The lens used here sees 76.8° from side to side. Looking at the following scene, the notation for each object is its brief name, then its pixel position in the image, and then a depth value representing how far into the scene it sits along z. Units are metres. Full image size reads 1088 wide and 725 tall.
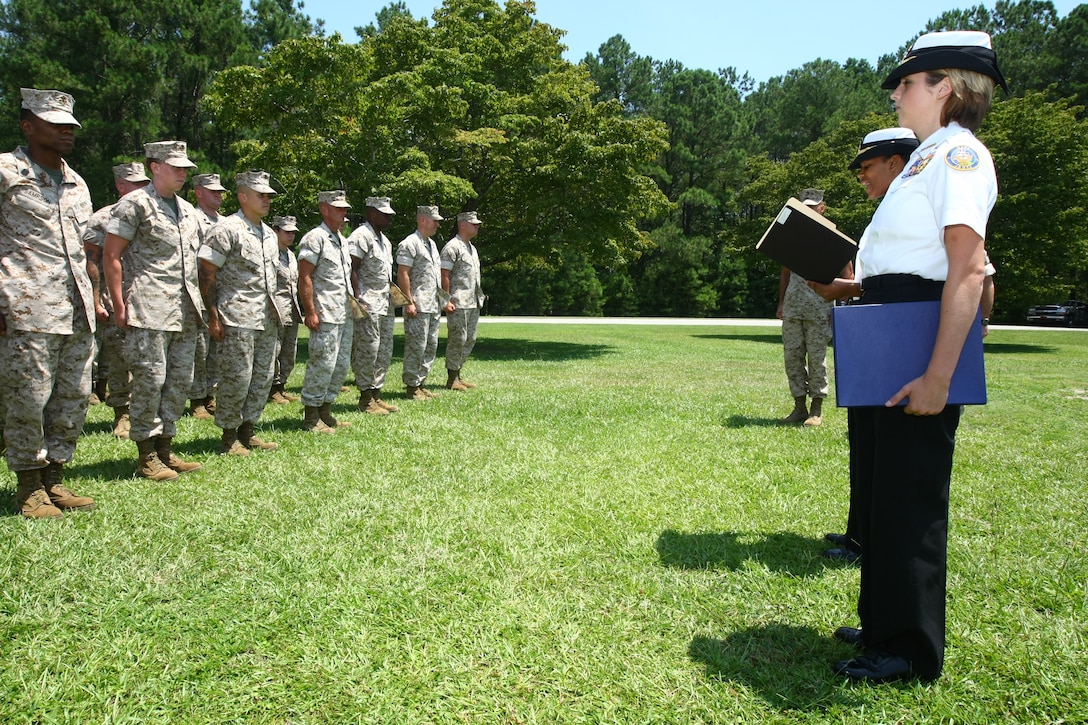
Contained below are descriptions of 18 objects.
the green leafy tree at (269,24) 33.16
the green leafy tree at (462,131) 14.28
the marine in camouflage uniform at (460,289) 9.90
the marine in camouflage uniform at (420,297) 8.78
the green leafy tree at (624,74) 51.62
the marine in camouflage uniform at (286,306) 8.26
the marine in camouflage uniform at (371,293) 7.80
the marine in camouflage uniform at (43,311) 4.04
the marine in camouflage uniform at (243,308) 5.63
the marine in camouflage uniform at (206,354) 6.10
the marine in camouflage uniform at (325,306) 6.74
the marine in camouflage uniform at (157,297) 4.82
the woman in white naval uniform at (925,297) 2.37
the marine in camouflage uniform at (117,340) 6.45
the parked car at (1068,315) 37.03
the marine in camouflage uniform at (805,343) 7.51
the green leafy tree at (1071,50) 42.75
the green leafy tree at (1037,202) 21.25
